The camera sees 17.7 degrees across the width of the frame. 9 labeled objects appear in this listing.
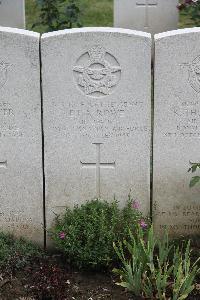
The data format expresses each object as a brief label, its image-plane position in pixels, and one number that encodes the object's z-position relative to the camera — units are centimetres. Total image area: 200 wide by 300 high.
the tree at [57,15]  827
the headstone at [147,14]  912
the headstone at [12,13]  871
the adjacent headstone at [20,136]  476
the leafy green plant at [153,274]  430
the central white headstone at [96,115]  473
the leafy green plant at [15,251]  483
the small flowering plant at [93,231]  476
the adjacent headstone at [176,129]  477
